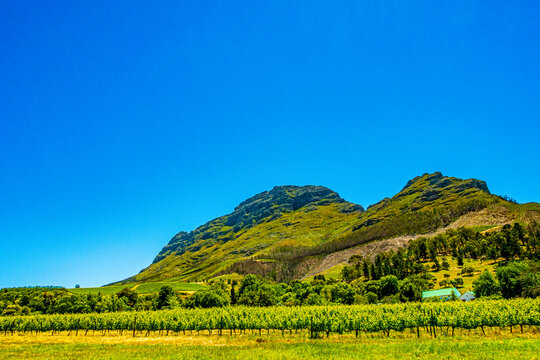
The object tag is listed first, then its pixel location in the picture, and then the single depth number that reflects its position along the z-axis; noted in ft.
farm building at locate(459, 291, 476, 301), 340.18
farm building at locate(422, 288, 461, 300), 346.85
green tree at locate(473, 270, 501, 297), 330.75
